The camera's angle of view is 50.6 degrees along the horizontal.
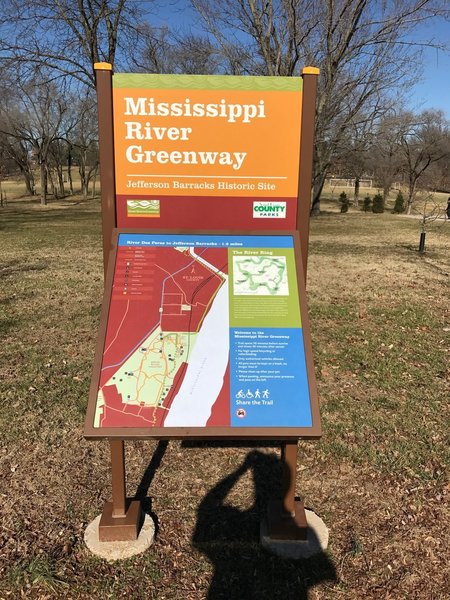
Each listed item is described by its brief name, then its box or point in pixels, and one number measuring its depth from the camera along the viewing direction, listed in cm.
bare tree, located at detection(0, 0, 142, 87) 1516
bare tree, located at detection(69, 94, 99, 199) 4011
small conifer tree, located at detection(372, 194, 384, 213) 3200
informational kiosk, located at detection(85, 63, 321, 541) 229
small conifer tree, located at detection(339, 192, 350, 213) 3145
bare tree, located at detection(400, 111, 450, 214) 3575
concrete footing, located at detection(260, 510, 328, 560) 265
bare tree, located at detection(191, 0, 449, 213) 1455
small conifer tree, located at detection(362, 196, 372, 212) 3359
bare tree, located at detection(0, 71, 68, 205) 3594
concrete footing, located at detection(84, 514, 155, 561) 263
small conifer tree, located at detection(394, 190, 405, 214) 3278
